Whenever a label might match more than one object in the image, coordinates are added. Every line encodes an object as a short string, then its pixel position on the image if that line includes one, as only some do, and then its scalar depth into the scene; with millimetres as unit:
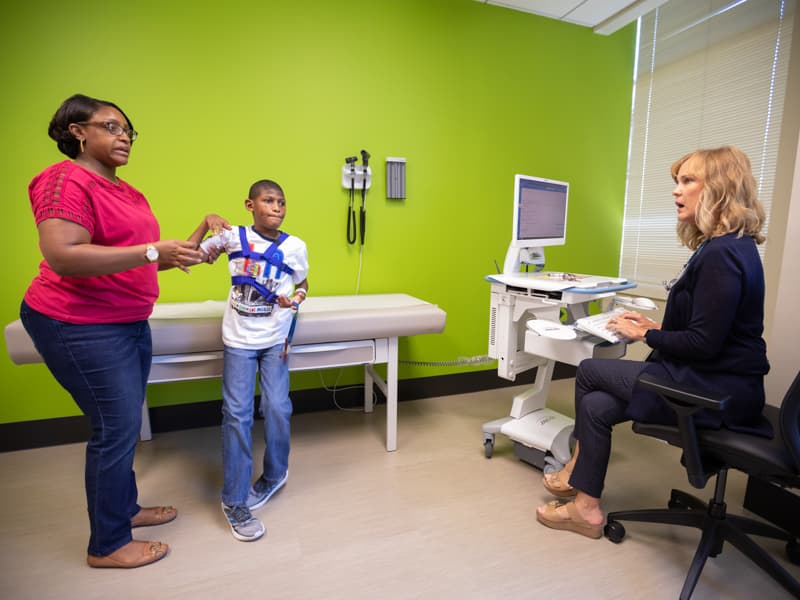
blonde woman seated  1230
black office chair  1094
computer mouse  1781
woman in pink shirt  1075
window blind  2346
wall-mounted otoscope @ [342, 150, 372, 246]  2414
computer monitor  1975
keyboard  1495
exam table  1698
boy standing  1547
